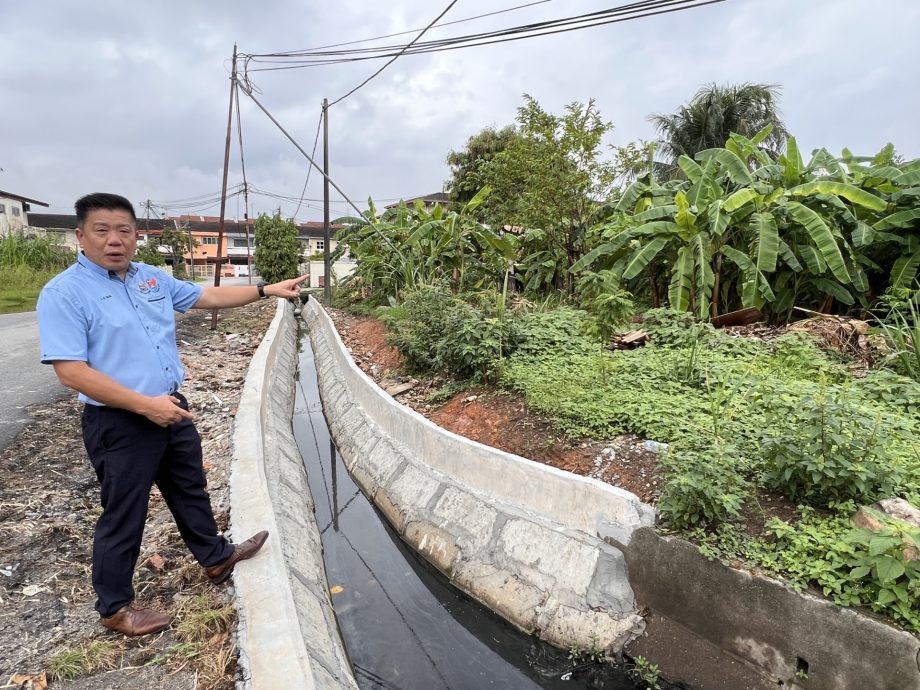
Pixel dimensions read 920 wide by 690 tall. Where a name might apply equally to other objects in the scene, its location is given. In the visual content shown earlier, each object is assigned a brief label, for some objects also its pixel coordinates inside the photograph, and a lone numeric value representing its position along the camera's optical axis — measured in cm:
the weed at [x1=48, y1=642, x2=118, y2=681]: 225
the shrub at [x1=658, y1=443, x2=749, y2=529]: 289
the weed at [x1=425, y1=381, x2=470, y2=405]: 559
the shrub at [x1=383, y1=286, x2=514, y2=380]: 541
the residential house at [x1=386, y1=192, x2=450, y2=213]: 3588
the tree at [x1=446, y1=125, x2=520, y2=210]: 2111
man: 210
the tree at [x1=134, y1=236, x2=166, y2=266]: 2847
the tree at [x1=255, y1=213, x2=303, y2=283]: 2541
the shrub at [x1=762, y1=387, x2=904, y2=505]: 279
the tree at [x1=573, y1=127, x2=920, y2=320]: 668
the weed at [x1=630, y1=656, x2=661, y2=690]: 289
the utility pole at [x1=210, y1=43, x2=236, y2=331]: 1235
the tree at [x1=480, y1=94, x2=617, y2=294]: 866
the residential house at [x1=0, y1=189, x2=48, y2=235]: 3372
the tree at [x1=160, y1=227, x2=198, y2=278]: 3934
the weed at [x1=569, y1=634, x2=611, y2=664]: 309
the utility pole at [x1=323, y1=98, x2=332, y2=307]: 1744
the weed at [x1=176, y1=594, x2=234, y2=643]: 250
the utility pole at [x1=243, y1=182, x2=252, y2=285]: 3516
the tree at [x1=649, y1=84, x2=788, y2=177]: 2383
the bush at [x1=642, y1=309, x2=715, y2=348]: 569
